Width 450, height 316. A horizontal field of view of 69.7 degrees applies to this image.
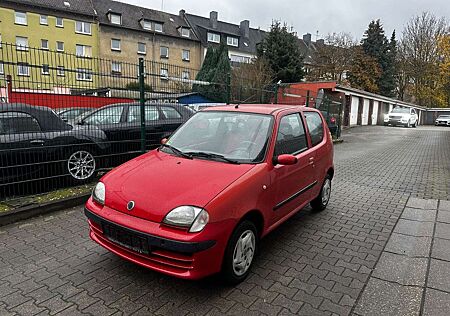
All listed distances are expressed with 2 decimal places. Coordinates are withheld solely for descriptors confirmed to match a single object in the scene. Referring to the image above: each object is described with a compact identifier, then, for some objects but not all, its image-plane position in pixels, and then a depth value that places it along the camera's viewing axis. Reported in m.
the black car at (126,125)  6.57
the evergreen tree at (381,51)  39.91
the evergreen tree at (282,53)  26.59
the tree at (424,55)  42.31
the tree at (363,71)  35.19
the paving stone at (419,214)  5.05
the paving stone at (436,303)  2.79
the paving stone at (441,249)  3.80
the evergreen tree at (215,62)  26.77
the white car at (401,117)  28.78
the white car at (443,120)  37.64
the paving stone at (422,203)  5.62
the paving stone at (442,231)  4.38
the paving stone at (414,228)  4.49
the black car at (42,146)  5.02
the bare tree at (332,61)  33.34
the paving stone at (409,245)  3.91
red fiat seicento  2.73
